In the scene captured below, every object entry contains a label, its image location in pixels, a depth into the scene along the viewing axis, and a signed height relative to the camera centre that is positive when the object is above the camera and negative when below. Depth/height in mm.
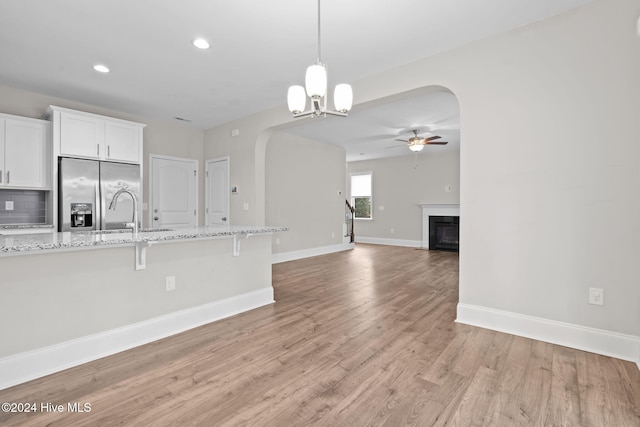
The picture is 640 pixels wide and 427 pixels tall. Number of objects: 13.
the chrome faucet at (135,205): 2376 +61
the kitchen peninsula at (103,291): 1968 -619
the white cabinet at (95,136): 4008 +1081
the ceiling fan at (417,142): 6241 +1455
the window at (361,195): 9938 +584
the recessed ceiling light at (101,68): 3477 +1670
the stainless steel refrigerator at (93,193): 4043 +285
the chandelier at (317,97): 2178 +893
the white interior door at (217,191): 5762 +423
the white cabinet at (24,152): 3795 +784
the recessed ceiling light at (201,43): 2976 +1673
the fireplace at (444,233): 8062 -558
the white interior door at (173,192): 5539 +397
